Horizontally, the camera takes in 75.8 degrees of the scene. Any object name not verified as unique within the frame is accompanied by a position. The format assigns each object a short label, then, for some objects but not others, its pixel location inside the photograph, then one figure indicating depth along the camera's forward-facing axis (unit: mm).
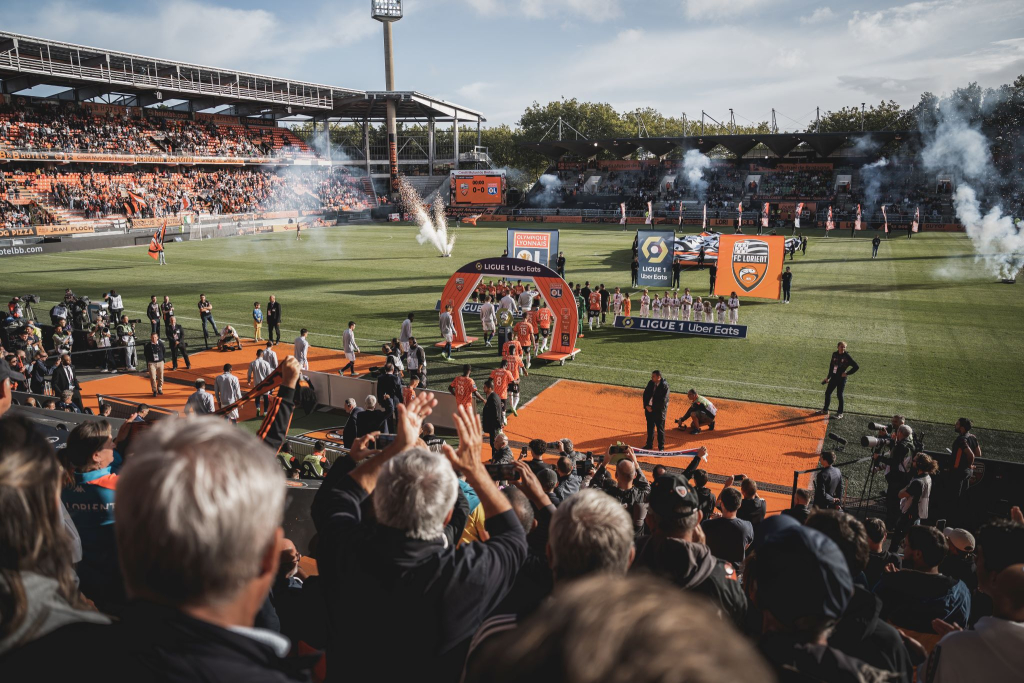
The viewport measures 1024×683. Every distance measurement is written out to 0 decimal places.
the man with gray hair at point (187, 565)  1433
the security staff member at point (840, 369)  14516
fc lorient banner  21605
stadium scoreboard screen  73938
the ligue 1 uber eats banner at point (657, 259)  23219
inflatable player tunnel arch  19781
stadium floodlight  97938
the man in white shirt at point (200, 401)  12091
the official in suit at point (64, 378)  14141
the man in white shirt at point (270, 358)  15561
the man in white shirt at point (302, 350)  17297
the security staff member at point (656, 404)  13070
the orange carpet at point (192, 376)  16484
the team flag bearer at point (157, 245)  33506
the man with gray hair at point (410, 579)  2631
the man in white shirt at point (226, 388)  13797
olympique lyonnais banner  24797
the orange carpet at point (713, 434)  12547
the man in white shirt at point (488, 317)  20906
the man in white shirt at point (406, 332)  18234
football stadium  1505
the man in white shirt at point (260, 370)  15336
